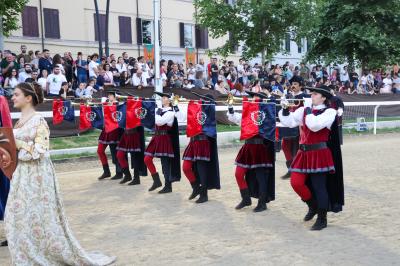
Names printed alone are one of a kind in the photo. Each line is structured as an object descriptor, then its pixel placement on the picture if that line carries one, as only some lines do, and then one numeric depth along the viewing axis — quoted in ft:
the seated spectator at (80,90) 52.05
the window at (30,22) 88.43
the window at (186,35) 114.21
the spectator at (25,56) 55.97
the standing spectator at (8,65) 50.85
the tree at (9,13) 59.77
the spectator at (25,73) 50.42
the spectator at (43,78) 52.03
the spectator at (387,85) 76.60
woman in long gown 17.13
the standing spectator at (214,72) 67.81
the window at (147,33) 108.58
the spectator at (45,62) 55.72
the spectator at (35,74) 50.27
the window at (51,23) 91.91
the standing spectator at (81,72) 58.03
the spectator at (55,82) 51.08
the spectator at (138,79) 59.17
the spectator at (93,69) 57.82
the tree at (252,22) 75.00
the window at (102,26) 98.89
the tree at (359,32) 79.61
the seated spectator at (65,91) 49.34
